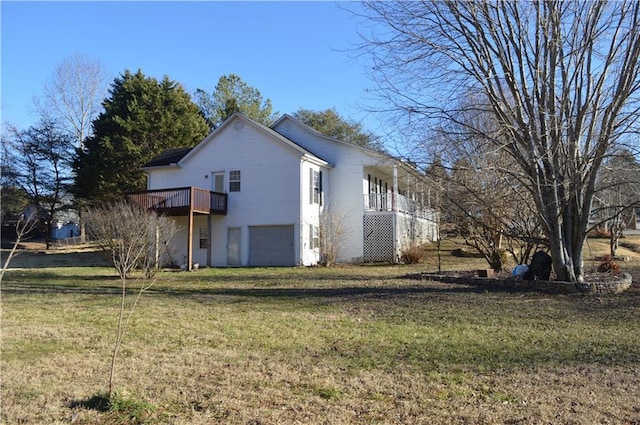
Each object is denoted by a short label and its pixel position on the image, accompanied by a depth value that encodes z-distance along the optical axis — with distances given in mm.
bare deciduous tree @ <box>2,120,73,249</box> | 34344
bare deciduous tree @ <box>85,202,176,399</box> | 14523
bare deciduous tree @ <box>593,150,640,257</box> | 10998
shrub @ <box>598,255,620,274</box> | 14052
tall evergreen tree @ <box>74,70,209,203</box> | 31953
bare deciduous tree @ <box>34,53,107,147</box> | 37094
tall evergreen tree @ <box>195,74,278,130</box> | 42509
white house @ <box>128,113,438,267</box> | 21734
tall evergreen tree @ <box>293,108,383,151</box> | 39906
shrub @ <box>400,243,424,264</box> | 22297
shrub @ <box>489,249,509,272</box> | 15430
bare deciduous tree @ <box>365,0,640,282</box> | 10906
